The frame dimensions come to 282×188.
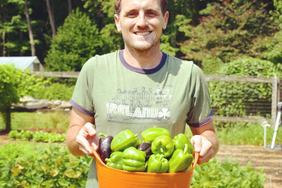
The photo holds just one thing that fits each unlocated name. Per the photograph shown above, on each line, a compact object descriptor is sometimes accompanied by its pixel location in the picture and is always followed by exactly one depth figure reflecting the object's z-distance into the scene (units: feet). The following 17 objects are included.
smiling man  6.18
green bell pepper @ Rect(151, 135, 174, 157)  5.16
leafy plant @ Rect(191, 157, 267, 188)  10.62
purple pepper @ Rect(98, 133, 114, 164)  5.47
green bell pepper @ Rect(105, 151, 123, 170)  5.24
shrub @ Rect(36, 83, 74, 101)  53.78
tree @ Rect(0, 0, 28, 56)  102.99
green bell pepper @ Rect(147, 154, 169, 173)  4.84
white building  69.72
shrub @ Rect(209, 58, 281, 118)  32.04
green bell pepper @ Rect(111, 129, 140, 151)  5.39
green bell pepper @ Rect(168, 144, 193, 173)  4.92
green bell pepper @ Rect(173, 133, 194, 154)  5.39
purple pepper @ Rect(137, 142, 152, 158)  5.39
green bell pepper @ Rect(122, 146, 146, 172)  4.86
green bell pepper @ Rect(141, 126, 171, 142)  5.50
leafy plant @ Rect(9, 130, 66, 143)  27.43
